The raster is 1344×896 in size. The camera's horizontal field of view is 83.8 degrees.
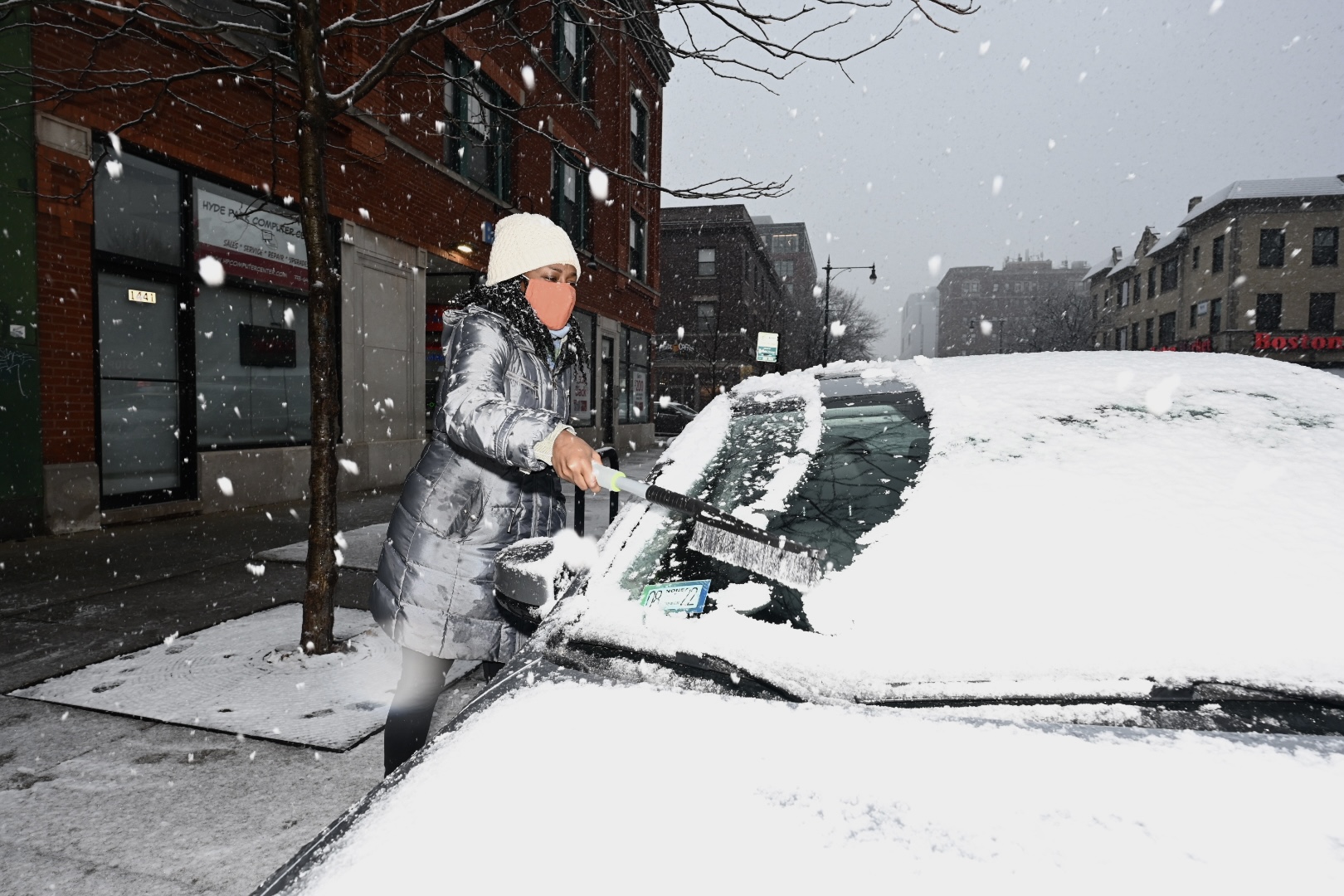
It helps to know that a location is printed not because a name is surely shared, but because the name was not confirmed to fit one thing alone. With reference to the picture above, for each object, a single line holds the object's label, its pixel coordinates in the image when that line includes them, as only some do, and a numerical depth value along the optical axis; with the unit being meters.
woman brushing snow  2.06
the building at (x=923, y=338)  168.12
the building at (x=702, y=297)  45.50
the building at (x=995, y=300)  104.62
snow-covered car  0.94
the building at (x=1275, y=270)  35.47
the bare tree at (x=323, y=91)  3.61
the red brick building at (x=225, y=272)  7.04
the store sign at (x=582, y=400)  19.16
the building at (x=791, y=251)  83.50
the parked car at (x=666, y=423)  33.34
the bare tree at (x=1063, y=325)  53.71
